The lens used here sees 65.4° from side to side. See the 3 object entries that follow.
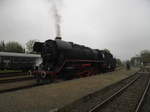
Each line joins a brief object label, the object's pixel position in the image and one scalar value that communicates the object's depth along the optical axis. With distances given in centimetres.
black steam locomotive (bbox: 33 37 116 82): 1014
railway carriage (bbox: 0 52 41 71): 1908
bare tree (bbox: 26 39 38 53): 6064
